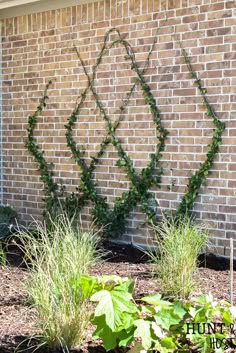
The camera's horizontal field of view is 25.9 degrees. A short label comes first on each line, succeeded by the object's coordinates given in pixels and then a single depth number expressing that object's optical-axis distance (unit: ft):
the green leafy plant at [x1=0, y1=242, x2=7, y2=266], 16.01
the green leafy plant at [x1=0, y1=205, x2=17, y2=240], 20.63
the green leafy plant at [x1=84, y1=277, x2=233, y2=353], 9.12
